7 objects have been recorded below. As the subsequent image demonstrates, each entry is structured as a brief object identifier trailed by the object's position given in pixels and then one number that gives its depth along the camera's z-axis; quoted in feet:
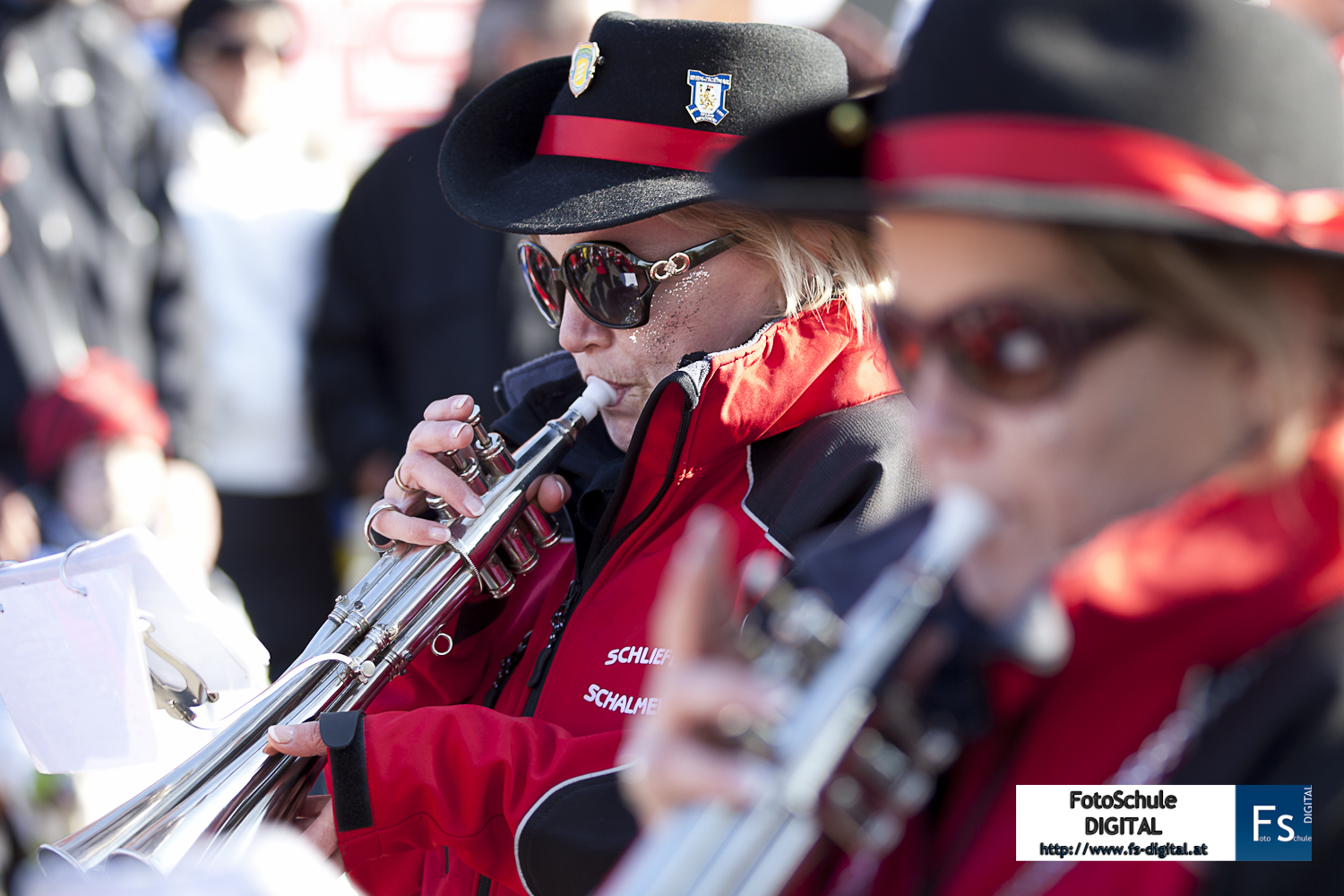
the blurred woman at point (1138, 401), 7.08
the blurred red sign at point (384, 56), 48.24
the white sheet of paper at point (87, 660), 12.81
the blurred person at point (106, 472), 27.63
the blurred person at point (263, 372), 32.01
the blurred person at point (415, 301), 28.45
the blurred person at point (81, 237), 33.09
